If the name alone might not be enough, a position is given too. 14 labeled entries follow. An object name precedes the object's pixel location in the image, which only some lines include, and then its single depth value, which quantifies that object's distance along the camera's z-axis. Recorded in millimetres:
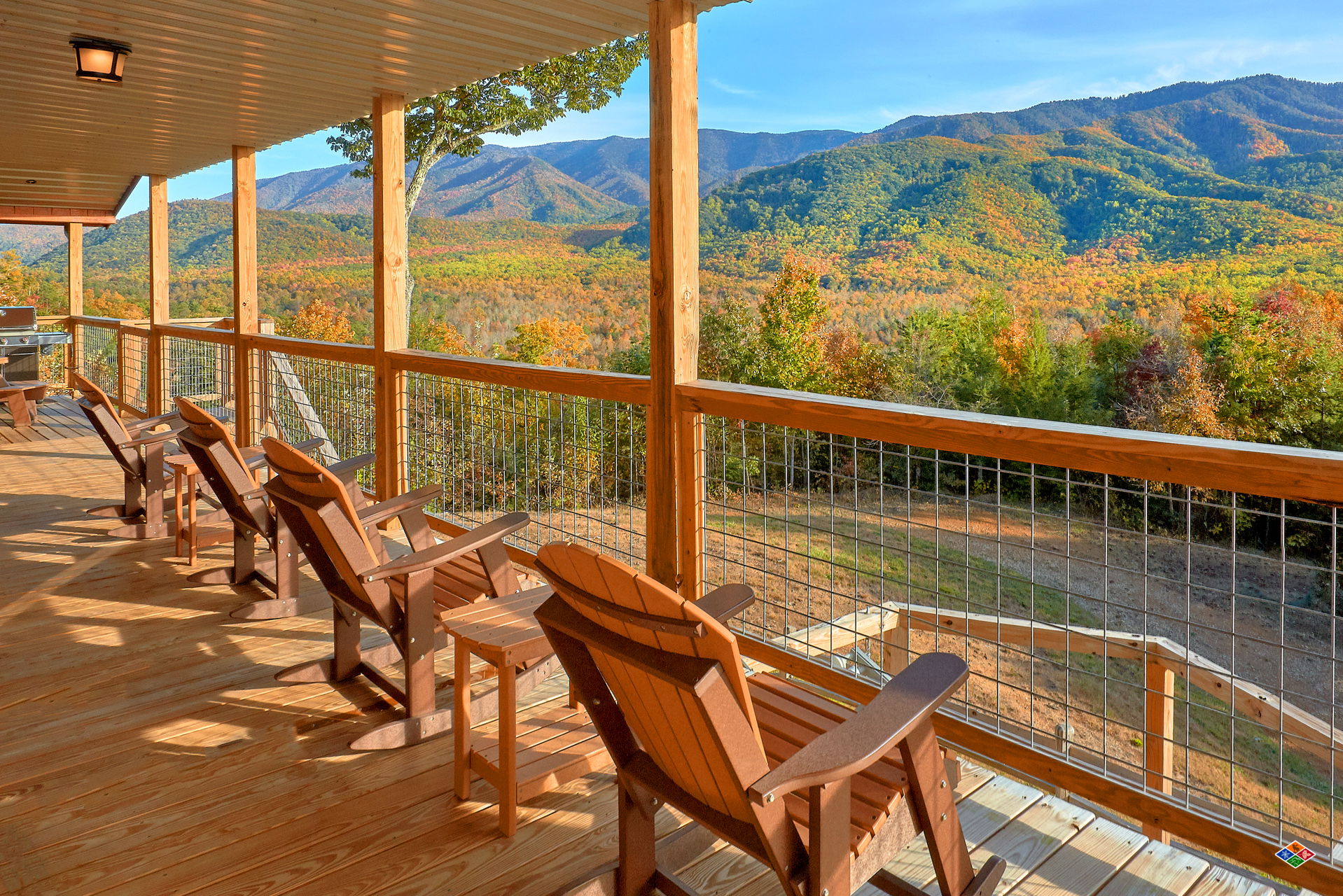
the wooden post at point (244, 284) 6445
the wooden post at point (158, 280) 8117
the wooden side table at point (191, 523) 4512
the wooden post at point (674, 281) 3090
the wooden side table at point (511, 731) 2266
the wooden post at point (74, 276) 10711
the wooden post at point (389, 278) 4828
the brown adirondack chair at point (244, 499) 3672
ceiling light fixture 3928
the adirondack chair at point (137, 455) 4910
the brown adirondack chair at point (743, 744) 1436
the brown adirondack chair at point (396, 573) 2572
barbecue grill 9500
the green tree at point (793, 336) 23438
